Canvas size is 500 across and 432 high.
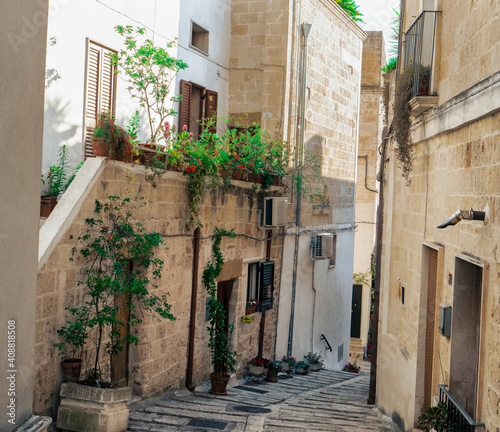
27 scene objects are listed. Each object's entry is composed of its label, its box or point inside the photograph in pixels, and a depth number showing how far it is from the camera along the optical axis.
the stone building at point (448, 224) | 5.54
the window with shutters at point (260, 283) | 12.59
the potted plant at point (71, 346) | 6.98
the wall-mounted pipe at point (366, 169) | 22.62
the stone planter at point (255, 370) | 12.44
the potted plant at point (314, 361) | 15.20
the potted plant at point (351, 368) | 17.94
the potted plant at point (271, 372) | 12.75
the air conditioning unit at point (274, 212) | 12.48
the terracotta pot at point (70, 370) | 7.06
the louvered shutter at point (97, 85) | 10.40
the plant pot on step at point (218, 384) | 10.30
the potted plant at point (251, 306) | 12.32
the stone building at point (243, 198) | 7.45
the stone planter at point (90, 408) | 6.77
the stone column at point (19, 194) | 3.75
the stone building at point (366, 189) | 22.66
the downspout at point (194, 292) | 10.16
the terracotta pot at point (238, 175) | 11.67
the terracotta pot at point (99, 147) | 7.72
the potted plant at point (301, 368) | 14.34
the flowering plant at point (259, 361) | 12.52
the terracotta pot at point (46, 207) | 8.15
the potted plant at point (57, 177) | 9.35
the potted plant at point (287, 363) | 13.83
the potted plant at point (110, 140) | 7.75
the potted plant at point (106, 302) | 6.84
